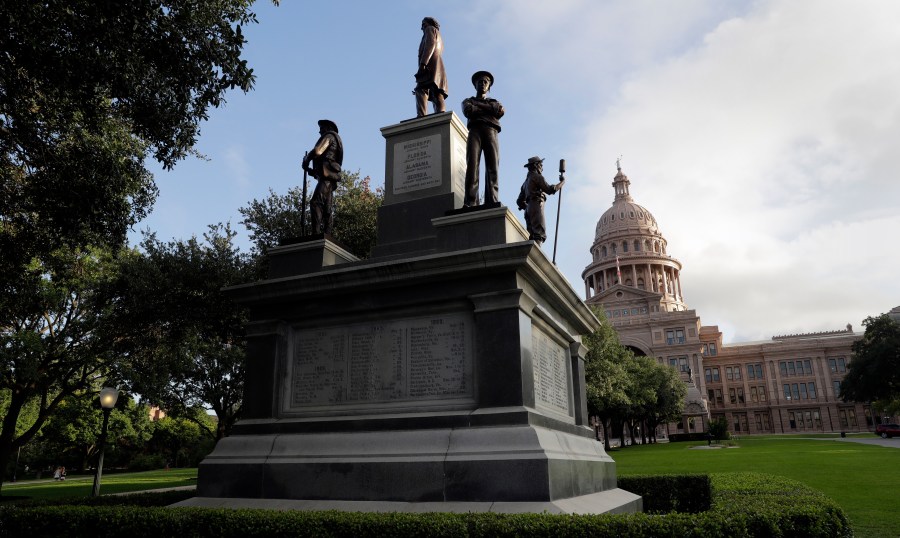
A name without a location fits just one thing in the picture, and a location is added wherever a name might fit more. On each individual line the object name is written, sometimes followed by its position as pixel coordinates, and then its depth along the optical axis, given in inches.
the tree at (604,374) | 1775.3
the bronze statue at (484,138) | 418.9
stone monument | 334.3
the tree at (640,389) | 2405.0
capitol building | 4635.8
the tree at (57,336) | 880.3
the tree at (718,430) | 2383.1
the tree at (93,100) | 355.9
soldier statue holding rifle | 471.5
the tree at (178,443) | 2728.8
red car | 2459.6
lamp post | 728.3
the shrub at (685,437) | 2883.9
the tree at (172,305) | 723.4
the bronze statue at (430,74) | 490.3
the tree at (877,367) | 2790.4
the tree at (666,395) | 2893.7
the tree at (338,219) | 833.5
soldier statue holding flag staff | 456.4
